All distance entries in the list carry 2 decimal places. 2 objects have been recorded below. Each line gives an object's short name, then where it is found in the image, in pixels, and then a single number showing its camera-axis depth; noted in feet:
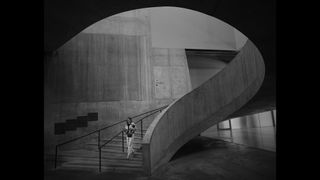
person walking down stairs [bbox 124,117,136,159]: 27.20
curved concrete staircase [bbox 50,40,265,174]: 24.66
